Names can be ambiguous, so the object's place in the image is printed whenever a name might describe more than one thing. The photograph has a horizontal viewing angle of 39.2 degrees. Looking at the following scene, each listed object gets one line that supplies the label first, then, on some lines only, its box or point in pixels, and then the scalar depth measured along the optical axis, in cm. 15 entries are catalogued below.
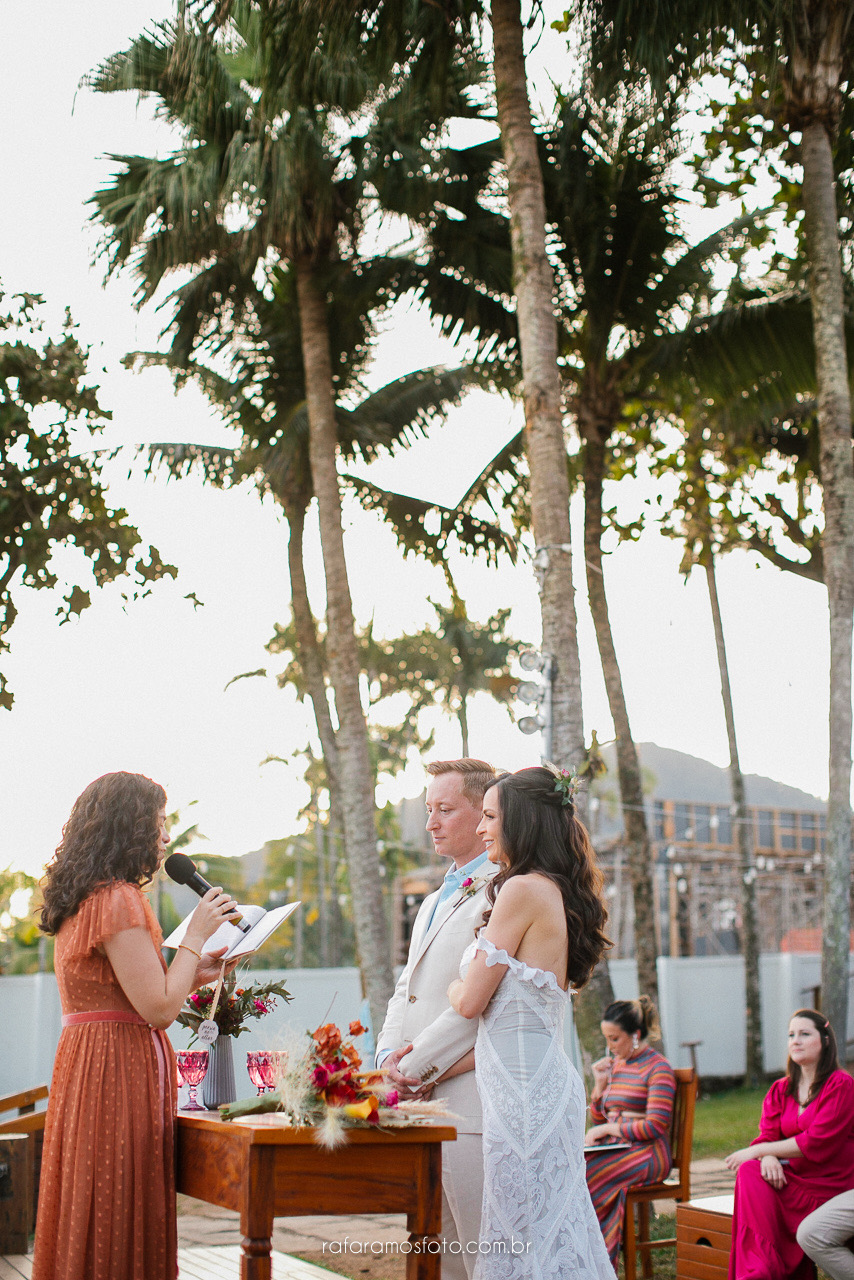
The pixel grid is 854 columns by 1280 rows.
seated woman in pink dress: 513
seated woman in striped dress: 566
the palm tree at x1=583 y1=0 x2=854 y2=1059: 805
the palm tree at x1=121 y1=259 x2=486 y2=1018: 1224
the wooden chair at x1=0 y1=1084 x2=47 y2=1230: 662
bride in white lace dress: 312
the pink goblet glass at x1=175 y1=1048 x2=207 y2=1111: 343
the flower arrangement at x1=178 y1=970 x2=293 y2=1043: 352
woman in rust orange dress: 304
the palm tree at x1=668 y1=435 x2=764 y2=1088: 1353
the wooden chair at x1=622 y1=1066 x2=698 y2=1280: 589
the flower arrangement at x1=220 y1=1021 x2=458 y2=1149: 280
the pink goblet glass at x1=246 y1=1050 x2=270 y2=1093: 328
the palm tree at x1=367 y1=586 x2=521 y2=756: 3114
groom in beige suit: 334
